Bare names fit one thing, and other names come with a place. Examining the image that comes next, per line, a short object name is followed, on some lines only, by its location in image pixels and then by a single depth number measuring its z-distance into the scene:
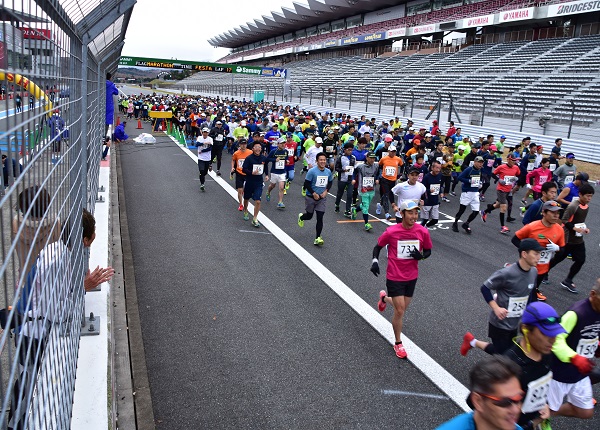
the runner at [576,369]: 3.97
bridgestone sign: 32.22
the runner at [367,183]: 10.86
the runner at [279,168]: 12.24
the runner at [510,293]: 4.65
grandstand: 27.33
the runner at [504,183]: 11.22
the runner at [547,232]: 6.23
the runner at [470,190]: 11.02
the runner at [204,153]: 13.95
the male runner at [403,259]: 5.49
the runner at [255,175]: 10.55
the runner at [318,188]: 9.51
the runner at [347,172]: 11.78
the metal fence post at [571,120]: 21.80
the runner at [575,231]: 7.59
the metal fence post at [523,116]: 23.57
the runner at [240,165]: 11.38
